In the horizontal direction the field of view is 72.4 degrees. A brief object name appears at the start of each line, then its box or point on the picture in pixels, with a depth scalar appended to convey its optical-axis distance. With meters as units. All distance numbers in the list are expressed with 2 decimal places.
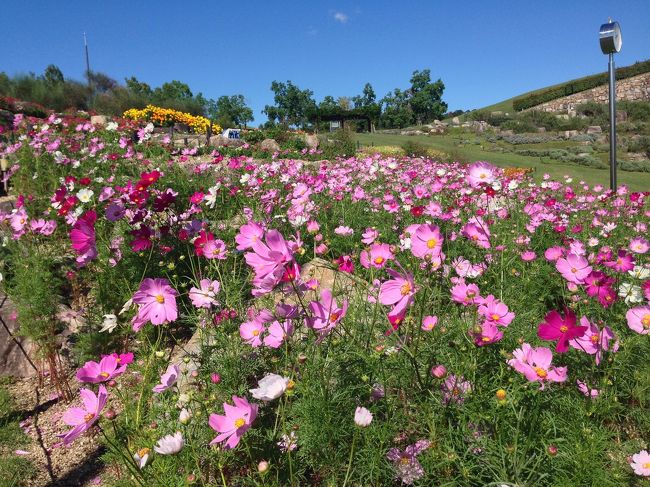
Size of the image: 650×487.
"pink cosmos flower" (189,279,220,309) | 1.70
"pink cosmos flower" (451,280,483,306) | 1.49
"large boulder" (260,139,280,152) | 12.43
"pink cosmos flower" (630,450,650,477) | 1.37
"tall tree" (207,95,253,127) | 65.62
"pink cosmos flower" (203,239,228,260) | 1.95
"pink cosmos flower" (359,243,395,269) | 1.55
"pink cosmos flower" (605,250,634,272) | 2.01
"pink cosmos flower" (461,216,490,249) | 1.80
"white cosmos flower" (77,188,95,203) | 2.95
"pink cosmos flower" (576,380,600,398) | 1.62
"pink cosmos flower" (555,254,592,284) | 1.63
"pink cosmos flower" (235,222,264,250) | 1.39
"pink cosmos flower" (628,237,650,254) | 2.79
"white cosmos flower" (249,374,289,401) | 1.06
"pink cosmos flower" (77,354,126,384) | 1.22
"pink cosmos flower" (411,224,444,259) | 1.33
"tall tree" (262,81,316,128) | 66.88
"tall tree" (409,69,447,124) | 60.91
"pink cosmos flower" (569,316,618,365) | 1.41
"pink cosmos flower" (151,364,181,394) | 1.31
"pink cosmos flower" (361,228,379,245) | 2.01
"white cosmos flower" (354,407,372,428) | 1.07
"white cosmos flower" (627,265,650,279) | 2.04
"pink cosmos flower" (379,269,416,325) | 1.23
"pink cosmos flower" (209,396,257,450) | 1.09
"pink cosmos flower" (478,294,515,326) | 1.47
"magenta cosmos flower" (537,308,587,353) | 1.25
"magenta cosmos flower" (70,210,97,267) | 1.78
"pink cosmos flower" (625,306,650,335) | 1.54
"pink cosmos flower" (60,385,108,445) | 1.10
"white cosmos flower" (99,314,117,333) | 1.71
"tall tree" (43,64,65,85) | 47.43
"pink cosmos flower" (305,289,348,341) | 1.34
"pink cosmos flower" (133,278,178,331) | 1.48
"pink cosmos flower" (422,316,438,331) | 1.43
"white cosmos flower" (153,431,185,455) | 1.07
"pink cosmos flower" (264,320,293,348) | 1.39
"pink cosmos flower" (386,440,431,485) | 1.34
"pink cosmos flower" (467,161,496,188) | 1.91
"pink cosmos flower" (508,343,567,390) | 1.26
